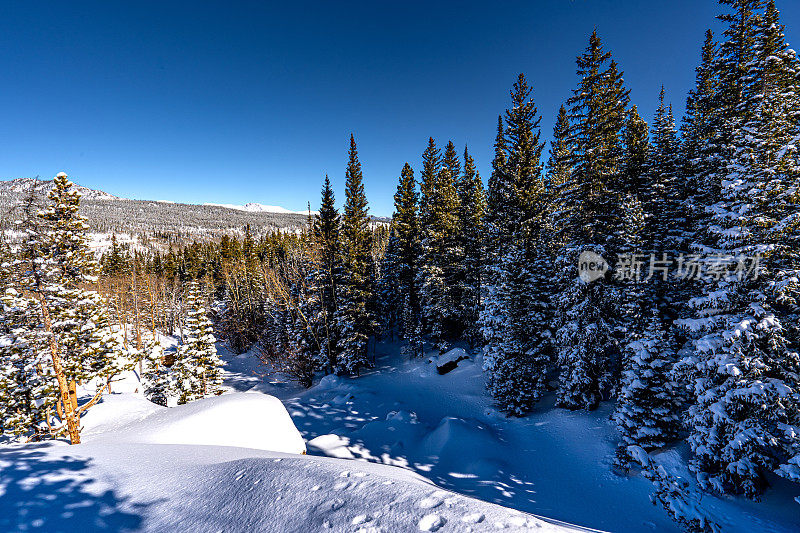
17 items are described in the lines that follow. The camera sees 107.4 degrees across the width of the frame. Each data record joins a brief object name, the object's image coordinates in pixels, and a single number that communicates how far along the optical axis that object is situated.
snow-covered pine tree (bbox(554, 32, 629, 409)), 13.79
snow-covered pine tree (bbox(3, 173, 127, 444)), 12.17
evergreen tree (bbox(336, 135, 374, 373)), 24.98
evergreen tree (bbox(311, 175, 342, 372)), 25.11
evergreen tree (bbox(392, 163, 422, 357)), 28.02
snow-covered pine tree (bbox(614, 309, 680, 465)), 11.02
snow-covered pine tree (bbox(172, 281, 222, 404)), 19.73
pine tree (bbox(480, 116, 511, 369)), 16.83
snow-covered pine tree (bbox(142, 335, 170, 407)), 21.95
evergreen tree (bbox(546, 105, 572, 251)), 15.29
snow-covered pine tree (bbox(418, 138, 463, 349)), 24.91
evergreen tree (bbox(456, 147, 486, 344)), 26.19
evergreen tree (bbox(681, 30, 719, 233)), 14.21
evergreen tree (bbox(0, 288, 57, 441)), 12.09
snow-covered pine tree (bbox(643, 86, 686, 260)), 14.84
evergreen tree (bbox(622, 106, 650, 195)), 15.02
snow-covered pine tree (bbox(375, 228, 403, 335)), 35.56
